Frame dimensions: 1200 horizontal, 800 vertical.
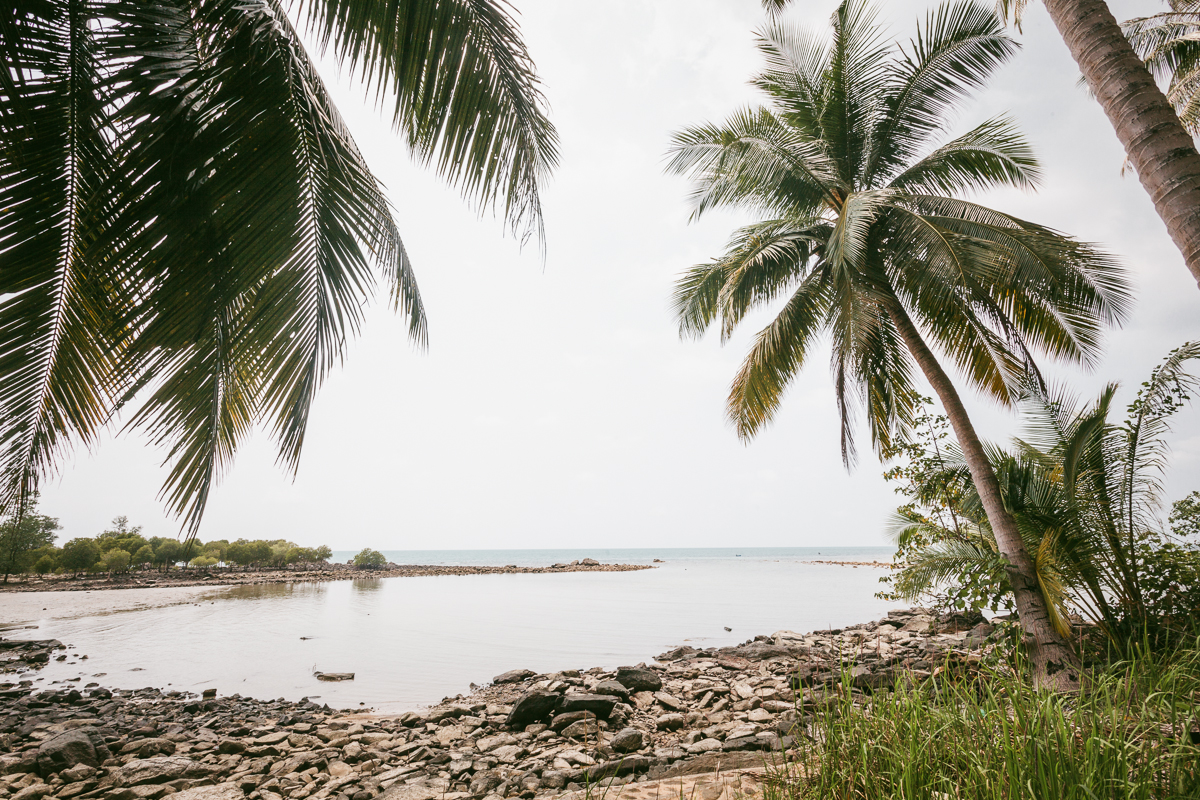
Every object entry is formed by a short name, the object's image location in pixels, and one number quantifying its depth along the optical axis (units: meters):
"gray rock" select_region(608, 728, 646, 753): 4.30
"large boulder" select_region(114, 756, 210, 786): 4.23
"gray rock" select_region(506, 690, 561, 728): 5.18
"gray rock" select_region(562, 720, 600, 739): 4.69
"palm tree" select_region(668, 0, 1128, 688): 5.81
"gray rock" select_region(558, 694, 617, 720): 5.10
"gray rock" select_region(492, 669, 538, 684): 7.08
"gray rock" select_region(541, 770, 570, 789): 3.60
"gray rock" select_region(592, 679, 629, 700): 5.71
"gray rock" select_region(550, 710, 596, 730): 4.93
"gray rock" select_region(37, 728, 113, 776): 4.42
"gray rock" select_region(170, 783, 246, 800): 3.92
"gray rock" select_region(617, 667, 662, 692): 5.99
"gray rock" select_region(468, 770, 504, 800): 3.66
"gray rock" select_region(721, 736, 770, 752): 3.81
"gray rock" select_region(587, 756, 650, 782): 3.61
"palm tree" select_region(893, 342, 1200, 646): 5.32
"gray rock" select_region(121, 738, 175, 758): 4.84
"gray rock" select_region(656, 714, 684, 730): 5.00
